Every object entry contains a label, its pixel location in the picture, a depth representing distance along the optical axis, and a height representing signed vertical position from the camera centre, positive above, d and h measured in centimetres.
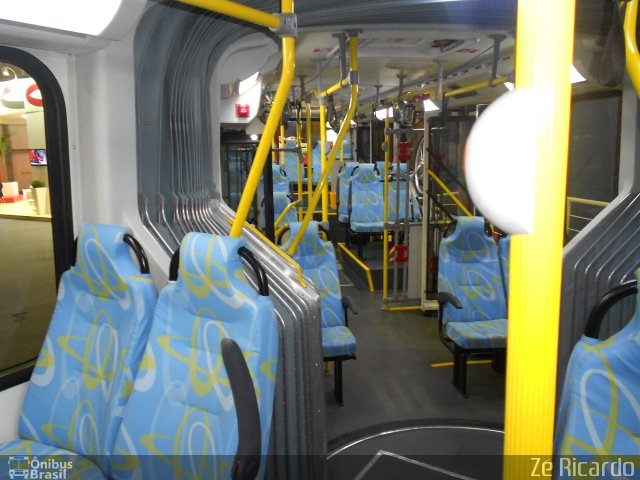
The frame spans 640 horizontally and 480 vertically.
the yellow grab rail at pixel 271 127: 229 +20
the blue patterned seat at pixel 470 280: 445 -89
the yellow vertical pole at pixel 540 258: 61 -10
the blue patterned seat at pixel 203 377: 179 -71
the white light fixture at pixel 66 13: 197 +61
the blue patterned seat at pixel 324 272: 426 -77
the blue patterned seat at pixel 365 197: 881 -38
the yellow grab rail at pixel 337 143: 392 +23
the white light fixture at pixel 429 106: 586 +73
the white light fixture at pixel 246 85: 464 +76
